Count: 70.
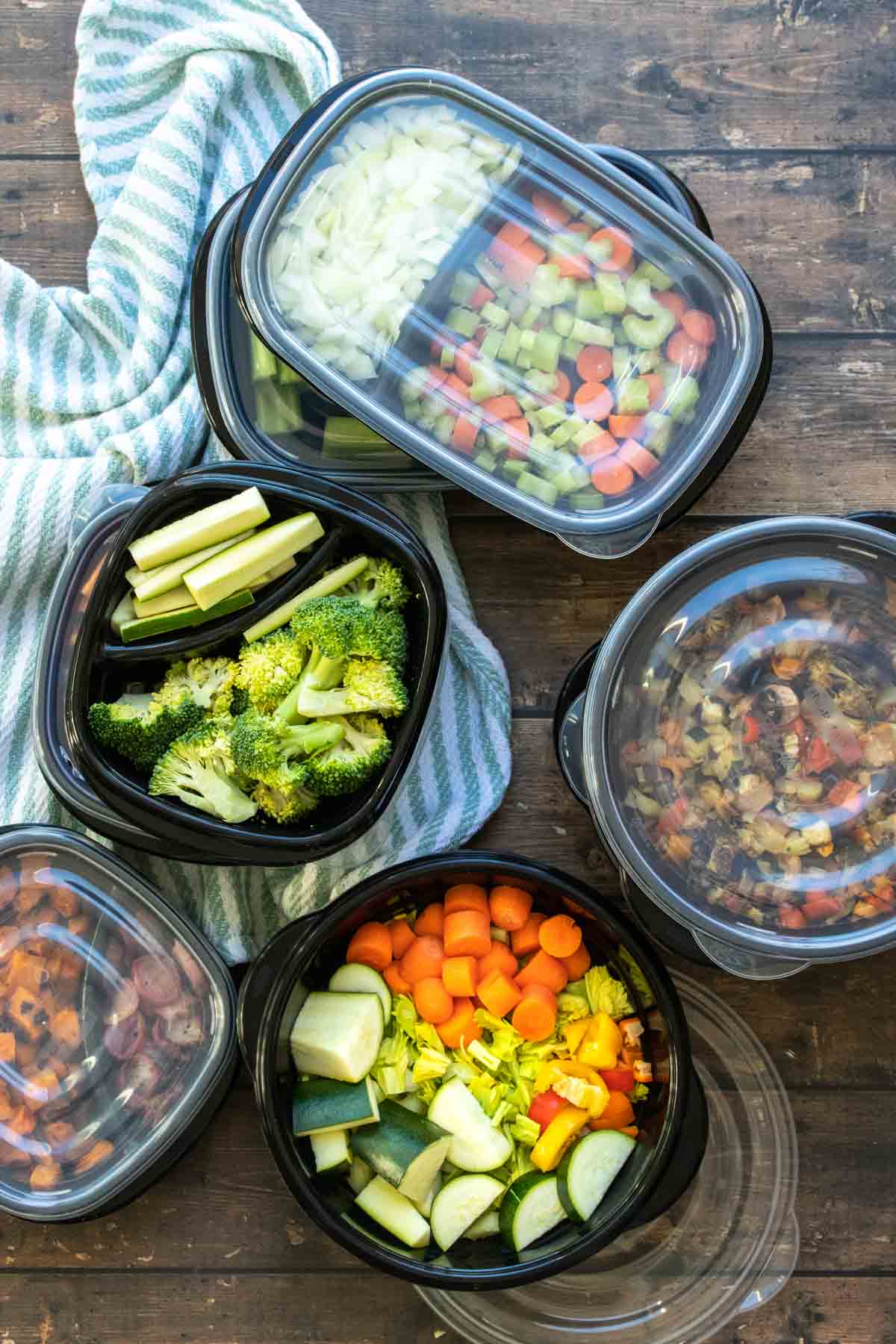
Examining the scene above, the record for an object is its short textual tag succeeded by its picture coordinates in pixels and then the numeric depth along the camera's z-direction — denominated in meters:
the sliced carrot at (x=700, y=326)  1.06
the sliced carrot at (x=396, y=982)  1.09
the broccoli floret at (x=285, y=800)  1.03
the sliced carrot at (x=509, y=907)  1.09
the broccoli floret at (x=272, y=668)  1.04
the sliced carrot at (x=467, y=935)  1.08
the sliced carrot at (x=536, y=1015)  1.08
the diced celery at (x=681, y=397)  1.06
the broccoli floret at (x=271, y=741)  1.03
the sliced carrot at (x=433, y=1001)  1.08
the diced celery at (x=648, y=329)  1.05
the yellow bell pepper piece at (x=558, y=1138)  1.06
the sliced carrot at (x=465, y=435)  1.06
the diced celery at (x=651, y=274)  1.06
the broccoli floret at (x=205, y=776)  1.04
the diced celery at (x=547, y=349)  1.05
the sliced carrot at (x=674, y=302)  1.06
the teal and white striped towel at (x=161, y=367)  1.11
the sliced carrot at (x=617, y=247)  1.06
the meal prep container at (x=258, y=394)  1.08
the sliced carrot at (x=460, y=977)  1.08
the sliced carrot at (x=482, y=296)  1.05
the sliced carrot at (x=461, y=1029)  1.08
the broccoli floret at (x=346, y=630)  1.03
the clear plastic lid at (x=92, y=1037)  1.08
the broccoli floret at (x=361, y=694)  1.04
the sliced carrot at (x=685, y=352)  1.06
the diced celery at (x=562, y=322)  1.05
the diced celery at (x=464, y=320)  1.05
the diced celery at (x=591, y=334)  1.05
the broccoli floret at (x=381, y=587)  1.06
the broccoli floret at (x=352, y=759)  1.03
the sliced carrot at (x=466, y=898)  1.09
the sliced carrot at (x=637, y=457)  1.06
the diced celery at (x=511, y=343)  1.05
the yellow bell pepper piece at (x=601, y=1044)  1.07
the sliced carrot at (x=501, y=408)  1.06
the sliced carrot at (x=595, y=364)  1.05
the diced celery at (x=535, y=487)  1.07
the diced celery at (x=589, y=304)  1.05
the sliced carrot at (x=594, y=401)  1.06
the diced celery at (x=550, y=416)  1.06
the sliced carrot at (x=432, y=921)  1.10
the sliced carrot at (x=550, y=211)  1.06
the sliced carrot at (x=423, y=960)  1.09
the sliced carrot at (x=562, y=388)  1.06
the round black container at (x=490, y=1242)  1.04
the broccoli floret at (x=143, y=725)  1.03
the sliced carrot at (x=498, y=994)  1.08
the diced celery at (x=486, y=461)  1.07
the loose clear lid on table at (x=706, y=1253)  1.12
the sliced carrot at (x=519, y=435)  1.06
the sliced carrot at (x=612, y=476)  1.06
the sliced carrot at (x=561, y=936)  1.09
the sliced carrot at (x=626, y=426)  1.06
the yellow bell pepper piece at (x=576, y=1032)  1.08
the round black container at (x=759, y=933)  1.04
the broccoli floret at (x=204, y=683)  1.05
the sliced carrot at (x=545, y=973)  1.09
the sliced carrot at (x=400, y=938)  1.09
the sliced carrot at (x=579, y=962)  1.09
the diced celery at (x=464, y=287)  1.05
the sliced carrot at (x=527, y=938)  1.09
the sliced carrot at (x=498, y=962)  1.09
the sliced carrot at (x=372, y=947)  1.09
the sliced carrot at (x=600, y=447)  1.06
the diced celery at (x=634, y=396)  1.05
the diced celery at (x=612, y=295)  1.05
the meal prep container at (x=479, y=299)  1.04
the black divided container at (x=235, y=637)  1.03
